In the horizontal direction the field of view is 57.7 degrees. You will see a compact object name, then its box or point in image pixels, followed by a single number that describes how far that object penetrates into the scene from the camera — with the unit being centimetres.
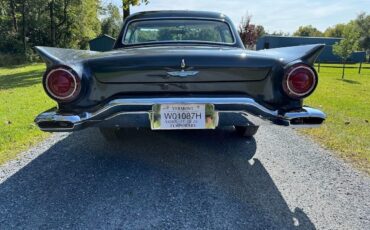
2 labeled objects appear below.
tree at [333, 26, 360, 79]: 2312
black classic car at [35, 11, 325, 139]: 277
